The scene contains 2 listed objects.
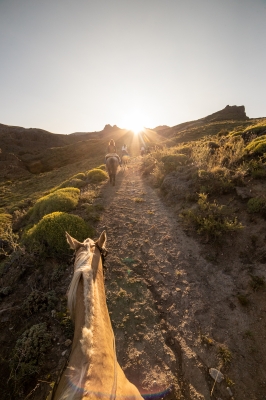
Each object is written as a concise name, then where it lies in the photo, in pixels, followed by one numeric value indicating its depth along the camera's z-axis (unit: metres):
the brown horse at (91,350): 1.51
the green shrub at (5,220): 11.10
